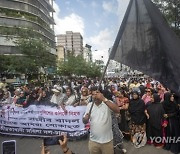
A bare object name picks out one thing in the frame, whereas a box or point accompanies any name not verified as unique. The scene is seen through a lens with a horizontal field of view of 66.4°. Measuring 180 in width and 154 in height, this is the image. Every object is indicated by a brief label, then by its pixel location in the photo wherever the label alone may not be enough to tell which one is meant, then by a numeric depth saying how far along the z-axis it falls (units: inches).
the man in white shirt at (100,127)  81.3
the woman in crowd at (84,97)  162.1
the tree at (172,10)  402.3
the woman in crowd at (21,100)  192.7
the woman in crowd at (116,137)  104.3
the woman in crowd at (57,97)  172.3
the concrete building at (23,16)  1037.2
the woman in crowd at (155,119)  142.4
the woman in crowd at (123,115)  158.3
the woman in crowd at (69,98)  168.4
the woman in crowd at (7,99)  201.7
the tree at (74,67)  1250.4
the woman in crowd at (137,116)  145.4
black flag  65.1
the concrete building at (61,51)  2106.8
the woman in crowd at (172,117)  136.1
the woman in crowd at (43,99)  178.8
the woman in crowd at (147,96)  169.1
